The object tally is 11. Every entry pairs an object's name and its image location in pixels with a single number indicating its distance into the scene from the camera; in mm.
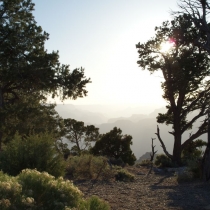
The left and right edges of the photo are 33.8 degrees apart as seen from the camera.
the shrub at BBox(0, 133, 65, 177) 9516
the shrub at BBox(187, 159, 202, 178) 13258
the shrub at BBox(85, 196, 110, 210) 5301
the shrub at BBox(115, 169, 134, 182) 13781
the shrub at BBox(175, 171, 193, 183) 13211
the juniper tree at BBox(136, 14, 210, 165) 22594
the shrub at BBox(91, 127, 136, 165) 31422
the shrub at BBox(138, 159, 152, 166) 26453
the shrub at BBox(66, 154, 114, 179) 13344
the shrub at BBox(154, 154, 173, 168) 24647
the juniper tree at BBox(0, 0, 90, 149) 19578
